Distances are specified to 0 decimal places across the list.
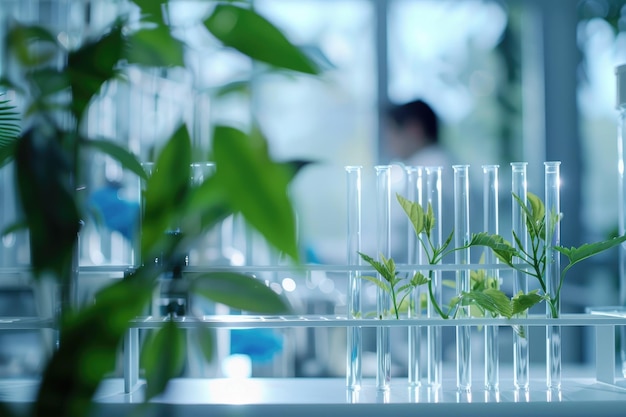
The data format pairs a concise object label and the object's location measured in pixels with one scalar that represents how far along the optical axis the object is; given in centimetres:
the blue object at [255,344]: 172
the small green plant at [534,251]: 113
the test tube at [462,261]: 117
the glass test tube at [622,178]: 121
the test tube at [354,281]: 116
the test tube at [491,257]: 117
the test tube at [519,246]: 116
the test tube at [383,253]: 116
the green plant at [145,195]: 70
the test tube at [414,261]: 118
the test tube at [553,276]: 116
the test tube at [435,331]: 117
